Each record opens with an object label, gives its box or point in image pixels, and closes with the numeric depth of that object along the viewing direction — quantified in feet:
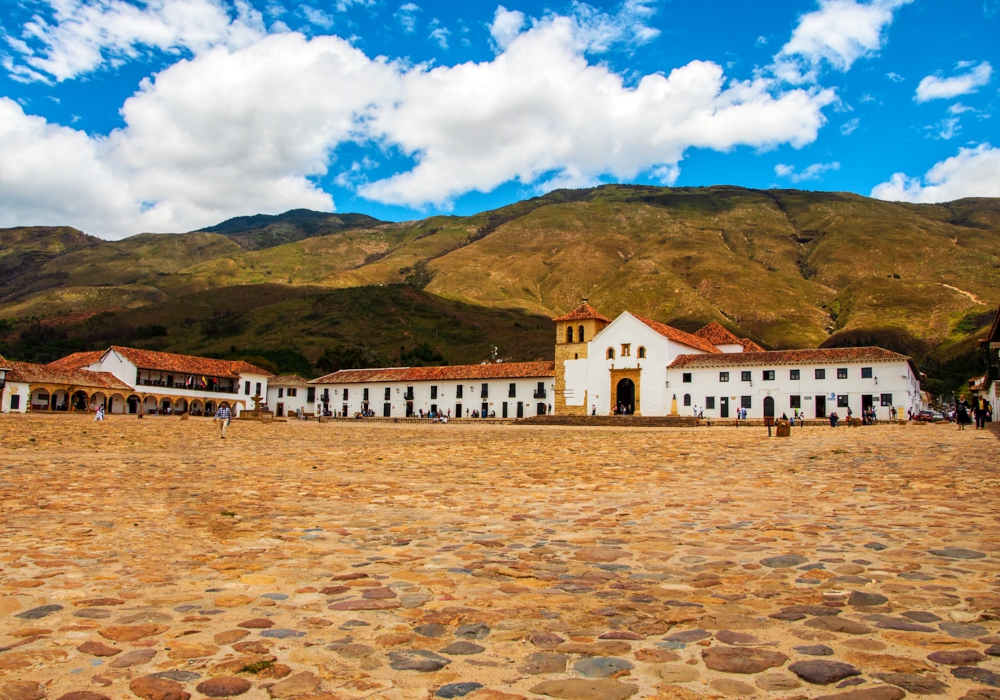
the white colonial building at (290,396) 225.15
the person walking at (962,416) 107.34
